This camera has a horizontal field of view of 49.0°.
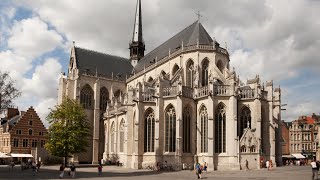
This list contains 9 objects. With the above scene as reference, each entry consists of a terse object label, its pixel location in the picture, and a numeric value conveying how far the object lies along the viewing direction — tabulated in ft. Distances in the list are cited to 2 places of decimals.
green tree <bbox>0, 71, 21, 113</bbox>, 110.93
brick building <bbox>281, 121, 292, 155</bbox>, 247.91
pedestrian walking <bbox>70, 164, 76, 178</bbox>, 90.17
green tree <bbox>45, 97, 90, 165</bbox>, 129.29
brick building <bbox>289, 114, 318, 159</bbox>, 249.55
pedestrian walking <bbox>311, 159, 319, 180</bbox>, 71.56
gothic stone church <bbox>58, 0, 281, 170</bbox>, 119.44
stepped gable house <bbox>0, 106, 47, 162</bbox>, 198.45
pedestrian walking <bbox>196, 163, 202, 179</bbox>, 87.45
